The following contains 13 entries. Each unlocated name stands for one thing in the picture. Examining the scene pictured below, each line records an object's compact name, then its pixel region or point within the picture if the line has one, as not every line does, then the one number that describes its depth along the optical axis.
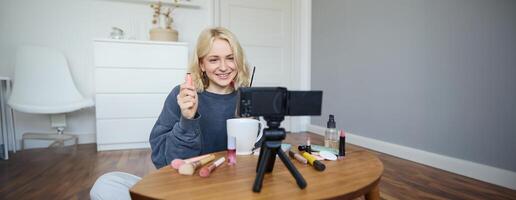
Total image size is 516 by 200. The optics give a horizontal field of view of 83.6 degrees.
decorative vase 2.56
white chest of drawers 2.39
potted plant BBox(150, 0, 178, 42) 2.56
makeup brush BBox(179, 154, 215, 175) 0.54
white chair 2.35
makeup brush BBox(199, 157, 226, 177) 0.53
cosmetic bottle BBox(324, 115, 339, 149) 0.88
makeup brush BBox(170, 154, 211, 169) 0.57
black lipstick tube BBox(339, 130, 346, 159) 0.71
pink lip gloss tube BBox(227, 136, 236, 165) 0.63
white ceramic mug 0.70
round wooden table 0.44
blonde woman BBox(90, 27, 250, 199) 0.67
